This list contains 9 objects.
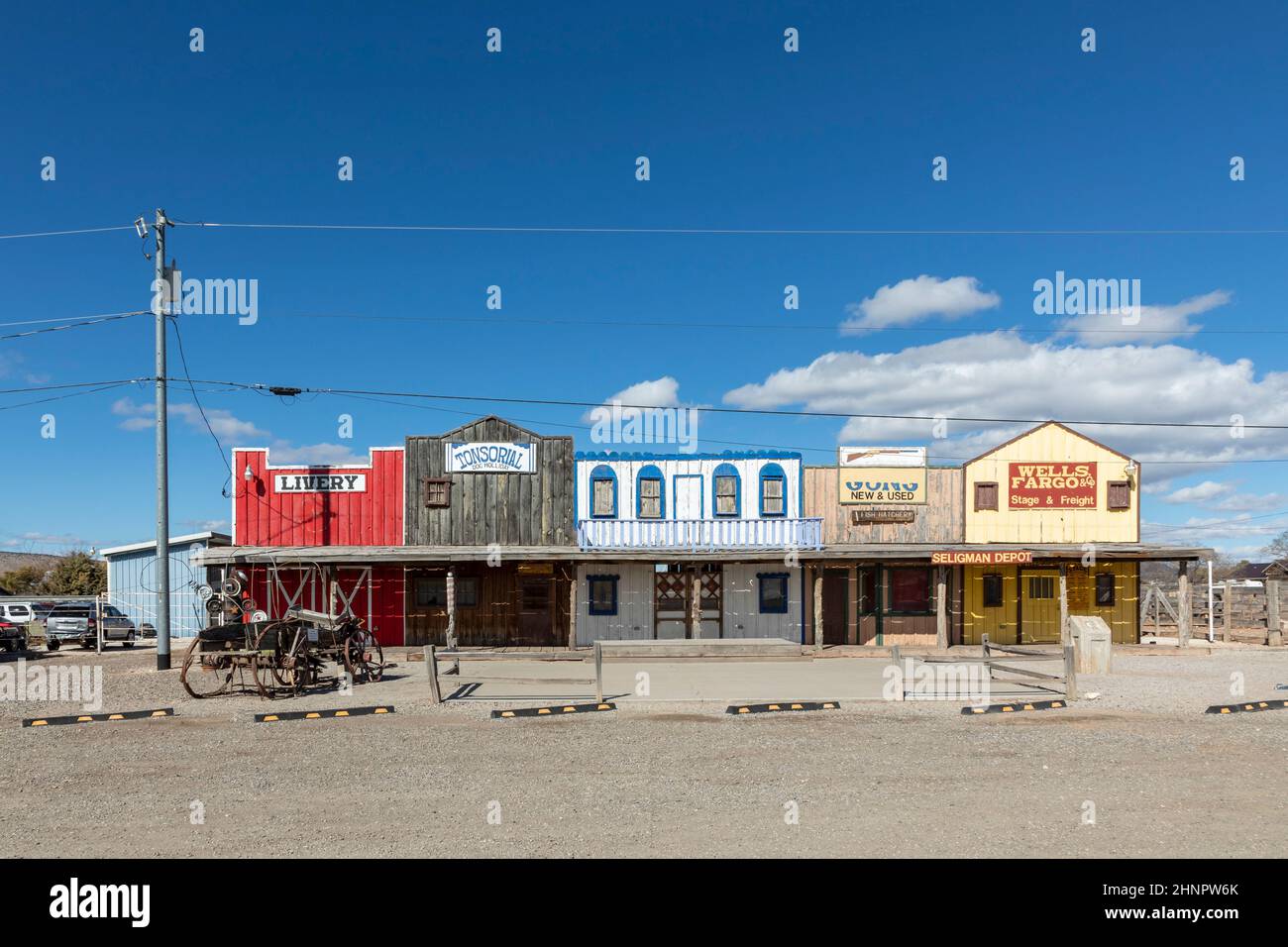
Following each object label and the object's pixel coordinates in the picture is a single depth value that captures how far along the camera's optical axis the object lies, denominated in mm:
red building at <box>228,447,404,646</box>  26797
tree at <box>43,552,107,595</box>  49469
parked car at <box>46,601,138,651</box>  27781
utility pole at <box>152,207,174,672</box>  20389
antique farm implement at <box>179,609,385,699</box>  16281
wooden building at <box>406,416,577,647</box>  26844
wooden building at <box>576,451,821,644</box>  26953
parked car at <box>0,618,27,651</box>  24969
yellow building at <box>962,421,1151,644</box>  27641
